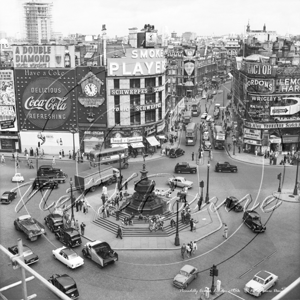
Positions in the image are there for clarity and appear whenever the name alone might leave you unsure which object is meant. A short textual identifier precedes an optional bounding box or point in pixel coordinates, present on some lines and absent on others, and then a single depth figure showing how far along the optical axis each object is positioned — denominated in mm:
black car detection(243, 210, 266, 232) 31188
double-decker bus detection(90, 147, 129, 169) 48844
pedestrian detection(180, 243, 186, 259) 27456
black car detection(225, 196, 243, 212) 35562
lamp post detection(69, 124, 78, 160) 55006
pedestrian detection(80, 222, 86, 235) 31233
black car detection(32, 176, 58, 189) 42281
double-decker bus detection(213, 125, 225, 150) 58594
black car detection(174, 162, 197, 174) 47438
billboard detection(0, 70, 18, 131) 56281
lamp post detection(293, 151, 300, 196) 39469
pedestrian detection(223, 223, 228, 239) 30062
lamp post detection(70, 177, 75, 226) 32588
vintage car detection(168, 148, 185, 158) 54906
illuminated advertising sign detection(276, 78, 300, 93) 53938
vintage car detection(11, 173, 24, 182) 44250
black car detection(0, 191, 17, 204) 37844
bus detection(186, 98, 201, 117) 88000
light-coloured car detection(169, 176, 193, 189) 42009
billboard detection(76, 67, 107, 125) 54281
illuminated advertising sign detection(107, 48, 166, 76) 53688
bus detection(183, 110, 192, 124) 77375
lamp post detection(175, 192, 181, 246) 29203
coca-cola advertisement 54750
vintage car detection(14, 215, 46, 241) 30094
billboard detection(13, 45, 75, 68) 54438
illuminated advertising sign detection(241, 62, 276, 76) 53844
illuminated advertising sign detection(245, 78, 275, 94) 54062
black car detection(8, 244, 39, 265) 26406
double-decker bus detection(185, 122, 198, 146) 61812
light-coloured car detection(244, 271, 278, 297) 22922
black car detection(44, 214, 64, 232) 31531
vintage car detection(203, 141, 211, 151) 57550
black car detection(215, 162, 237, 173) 47469
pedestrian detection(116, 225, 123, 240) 30516
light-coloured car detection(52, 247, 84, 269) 26081
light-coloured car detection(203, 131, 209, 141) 63119
